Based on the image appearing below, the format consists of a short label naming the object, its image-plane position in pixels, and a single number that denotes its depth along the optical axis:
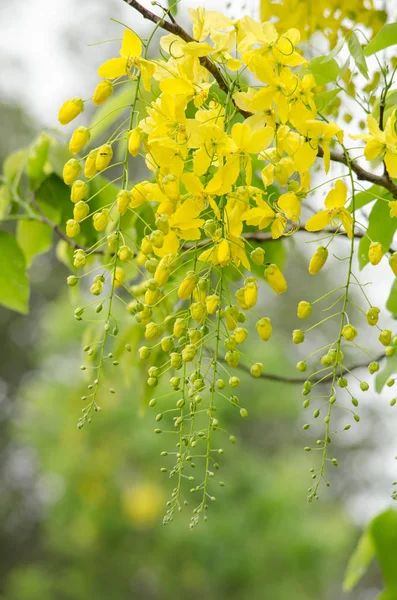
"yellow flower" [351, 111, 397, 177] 1.69
